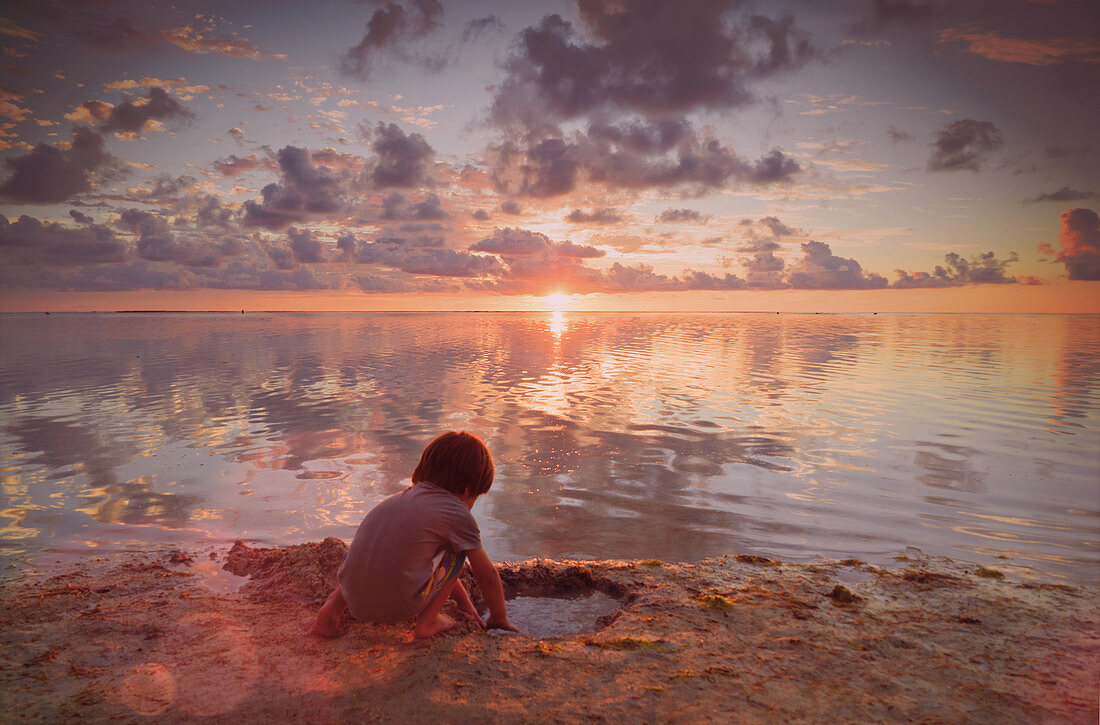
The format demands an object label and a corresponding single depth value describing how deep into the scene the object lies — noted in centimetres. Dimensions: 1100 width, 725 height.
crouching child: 375
